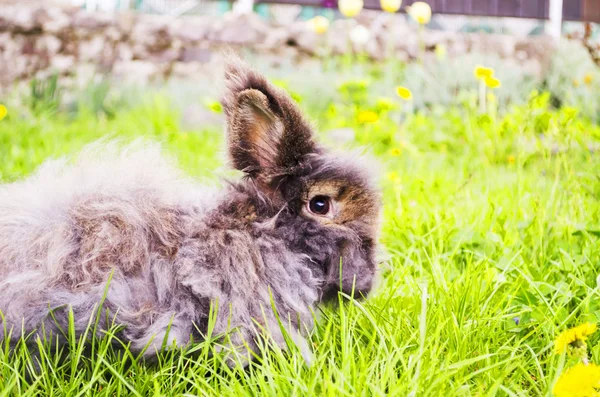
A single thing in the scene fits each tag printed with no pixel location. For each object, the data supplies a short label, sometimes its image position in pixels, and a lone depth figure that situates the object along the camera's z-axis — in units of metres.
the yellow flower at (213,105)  3.96
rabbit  1.53
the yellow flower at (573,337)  1.31
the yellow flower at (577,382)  1.12
